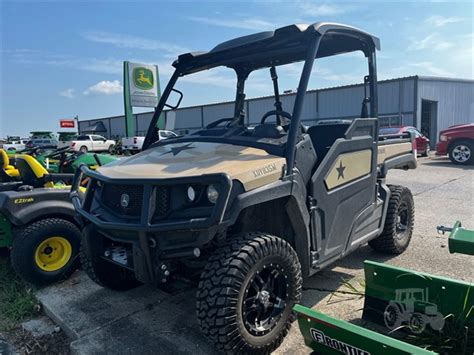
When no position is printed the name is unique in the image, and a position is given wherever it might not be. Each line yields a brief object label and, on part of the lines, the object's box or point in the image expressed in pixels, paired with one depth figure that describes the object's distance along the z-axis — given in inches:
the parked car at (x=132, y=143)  893.8
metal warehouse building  881.8
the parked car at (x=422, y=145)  648.1
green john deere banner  705.6
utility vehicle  94.7
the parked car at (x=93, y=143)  1108.0
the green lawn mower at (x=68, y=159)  222.4
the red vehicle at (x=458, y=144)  511.2
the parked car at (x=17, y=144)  1226.9
